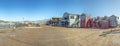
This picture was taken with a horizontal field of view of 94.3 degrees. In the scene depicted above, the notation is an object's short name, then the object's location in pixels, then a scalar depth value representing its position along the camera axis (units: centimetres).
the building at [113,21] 1838
